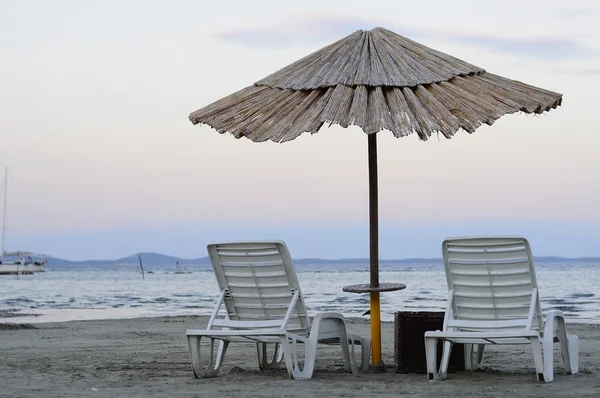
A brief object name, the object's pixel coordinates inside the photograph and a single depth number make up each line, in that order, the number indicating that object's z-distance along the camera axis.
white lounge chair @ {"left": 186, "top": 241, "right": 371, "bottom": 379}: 5.79
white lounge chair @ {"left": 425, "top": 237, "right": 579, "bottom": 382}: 5.52
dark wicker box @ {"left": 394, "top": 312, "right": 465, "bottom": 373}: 6.29
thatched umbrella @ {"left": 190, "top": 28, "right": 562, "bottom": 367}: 6.04
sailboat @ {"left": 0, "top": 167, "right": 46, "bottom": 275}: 76.12
